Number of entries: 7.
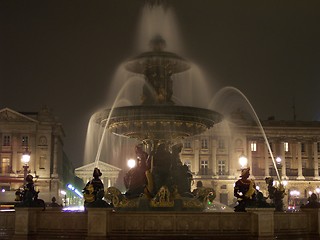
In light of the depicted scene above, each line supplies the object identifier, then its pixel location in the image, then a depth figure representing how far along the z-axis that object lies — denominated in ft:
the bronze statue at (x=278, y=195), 70.51
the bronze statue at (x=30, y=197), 50.60
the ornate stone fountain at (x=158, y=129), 62.18
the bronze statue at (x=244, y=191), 53.31
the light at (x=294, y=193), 297.67
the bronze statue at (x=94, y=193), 47.83
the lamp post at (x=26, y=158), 92.84
